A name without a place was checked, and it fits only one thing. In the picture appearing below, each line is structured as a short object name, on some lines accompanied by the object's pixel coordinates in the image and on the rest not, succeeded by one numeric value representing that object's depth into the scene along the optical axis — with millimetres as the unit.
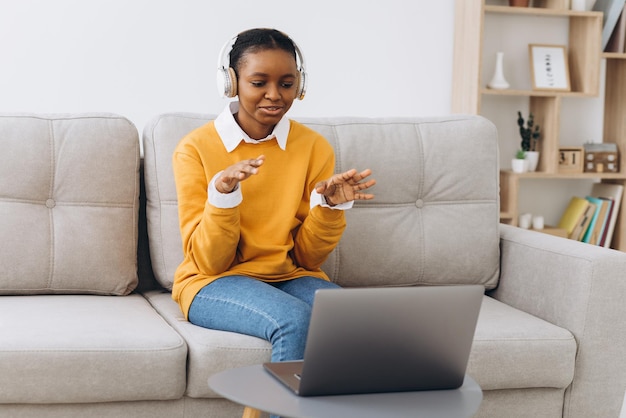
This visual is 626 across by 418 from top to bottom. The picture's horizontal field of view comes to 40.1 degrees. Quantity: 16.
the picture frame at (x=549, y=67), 3799
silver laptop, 1256
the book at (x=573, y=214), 3881
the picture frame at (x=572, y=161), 3852
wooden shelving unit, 3639
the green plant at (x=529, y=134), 3789
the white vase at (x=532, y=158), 3775
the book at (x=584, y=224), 3867
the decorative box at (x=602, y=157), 3906
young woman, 1855
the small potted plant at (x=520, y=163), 3732
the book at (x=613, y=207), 3867
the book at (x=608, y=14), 3764
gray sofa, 1762
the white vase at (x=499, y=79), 3744
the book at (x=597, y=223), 3850
